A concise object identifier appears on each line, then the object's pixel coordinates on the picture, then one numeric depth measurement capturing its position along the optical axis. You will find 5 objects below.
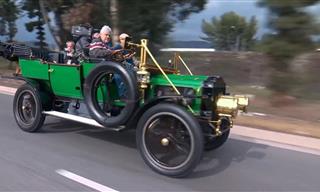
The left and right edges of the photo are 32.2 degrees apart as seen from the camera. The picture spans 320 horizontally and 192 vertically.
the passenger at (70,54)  9.00
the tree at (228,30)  51.41
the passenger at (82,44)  8.66
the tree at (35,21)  28.55
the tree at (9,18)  29.77
